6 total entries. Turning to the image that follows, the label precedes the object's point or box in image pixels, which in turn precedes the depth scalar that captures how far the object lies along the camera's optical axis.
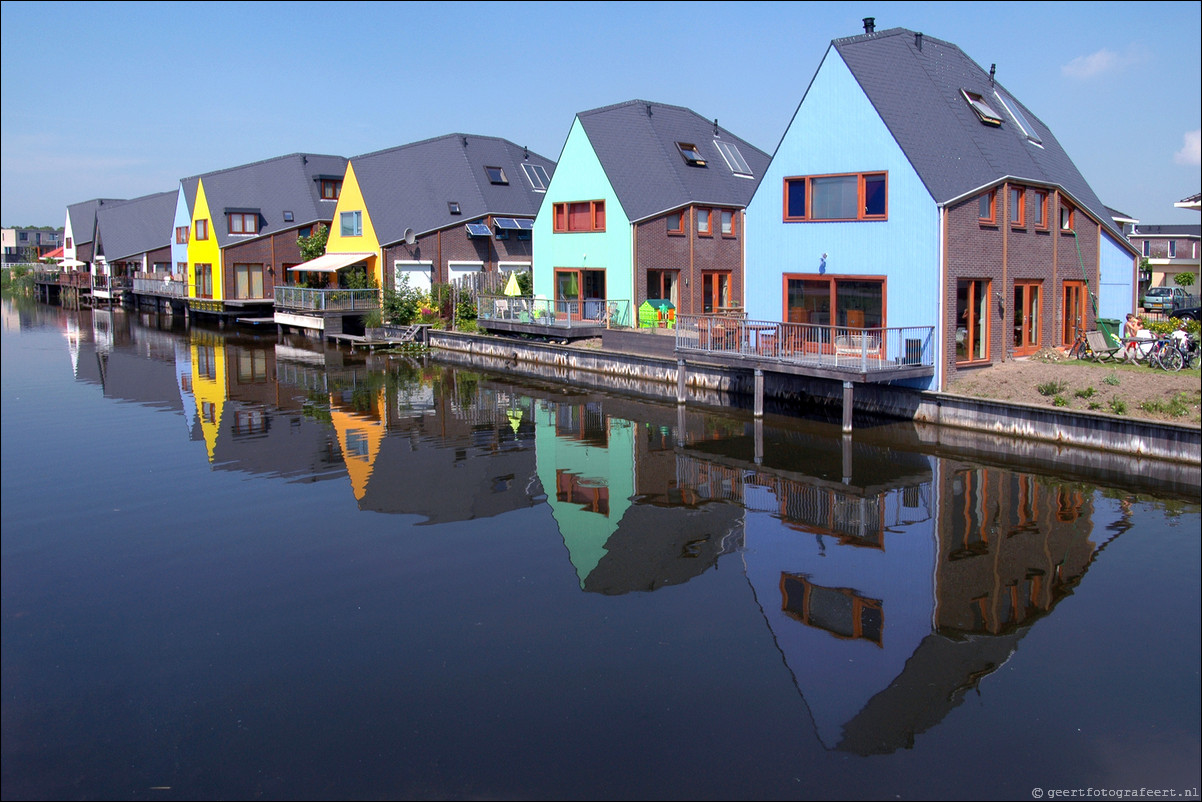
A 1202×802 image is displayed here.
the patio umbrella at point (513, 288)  40.19
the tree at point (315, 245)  55.16
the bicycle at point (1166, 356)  22.59
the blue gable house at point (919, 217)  24.44
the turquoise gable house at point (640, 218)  36.53
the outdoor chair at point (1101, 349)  24.75
